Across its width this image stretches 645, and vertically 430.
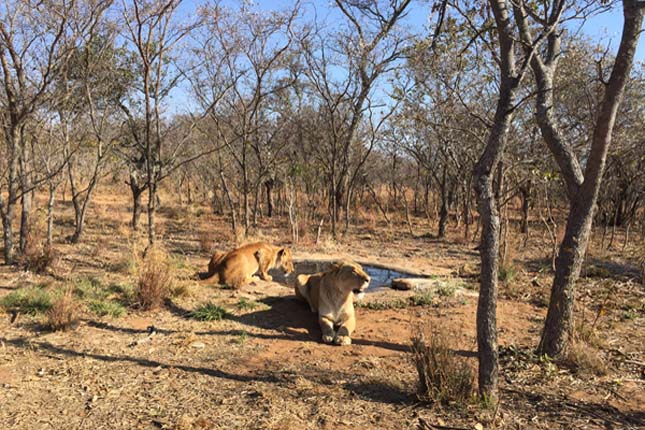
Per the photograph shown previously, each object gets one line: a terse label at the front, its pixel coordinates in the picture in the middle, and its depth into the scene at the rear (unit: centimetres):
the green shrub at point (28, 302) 646
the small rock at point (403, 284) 863
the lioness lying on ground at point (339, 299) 584
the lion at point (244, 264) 850
